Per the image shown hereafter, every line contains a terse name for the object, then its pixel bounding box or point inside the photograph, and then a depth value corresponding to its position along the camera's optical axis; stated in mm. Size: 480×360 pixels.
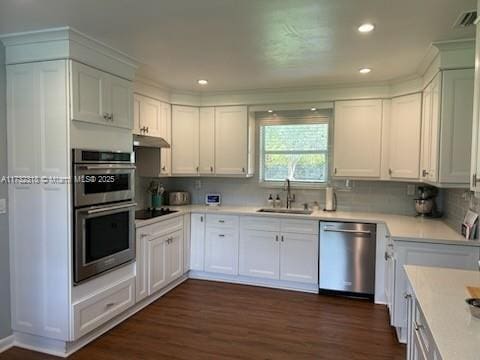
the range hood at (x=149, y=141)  3547
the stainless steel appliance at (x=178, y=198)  4883
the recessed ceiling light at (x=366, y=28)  2406
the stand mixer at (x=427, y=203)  3914
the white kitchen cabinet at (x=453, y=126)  2783
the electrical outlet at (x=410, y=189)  4223
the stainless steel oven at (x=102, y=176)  2695
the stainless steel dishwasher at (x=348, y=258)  3846
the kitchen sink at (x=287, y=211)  4464
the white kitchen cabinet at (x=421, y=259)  2723
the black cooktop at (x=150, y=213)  3773
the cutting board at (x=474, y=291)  1638
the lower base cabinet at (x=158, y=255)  3504
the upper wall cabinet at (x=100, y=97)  2670
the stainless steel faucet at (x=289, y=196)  4711
